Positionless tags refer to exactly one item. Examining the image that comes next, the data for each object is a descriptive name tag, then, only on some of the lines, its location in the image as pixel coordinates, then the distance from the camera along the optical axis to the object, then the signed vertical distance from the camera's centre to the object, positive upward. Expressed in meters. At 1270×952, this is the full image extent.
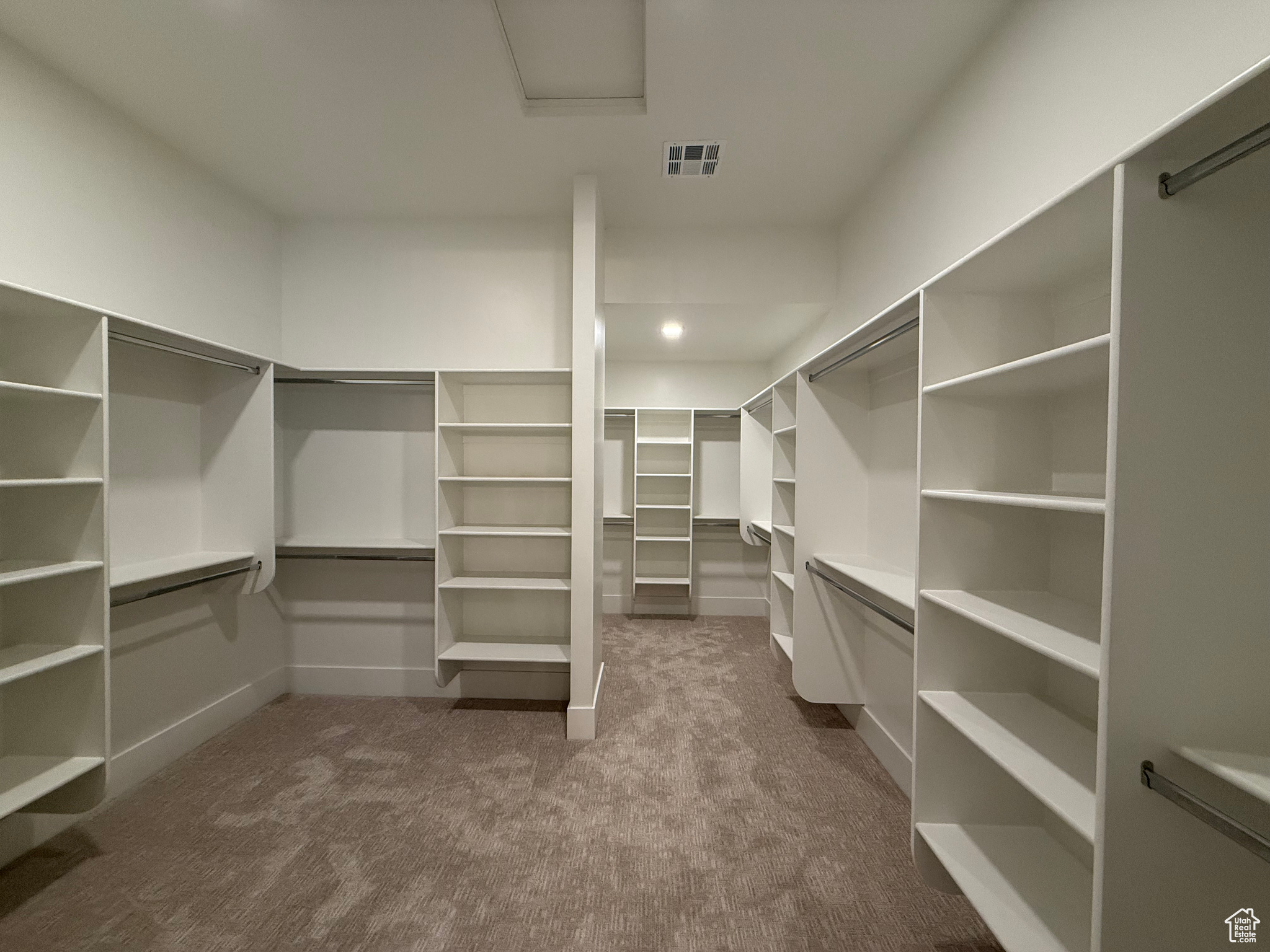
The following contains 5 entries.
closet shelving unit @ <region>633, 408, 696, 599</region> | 5.33 -0.25
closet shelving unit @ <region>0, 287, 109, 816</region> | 1.86 -0.29
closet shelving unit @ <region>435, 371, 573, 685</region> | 3.28 -0.26
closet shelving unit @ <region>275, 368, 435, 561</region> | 3.39 +0.03
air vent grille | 2.53 +1.55
